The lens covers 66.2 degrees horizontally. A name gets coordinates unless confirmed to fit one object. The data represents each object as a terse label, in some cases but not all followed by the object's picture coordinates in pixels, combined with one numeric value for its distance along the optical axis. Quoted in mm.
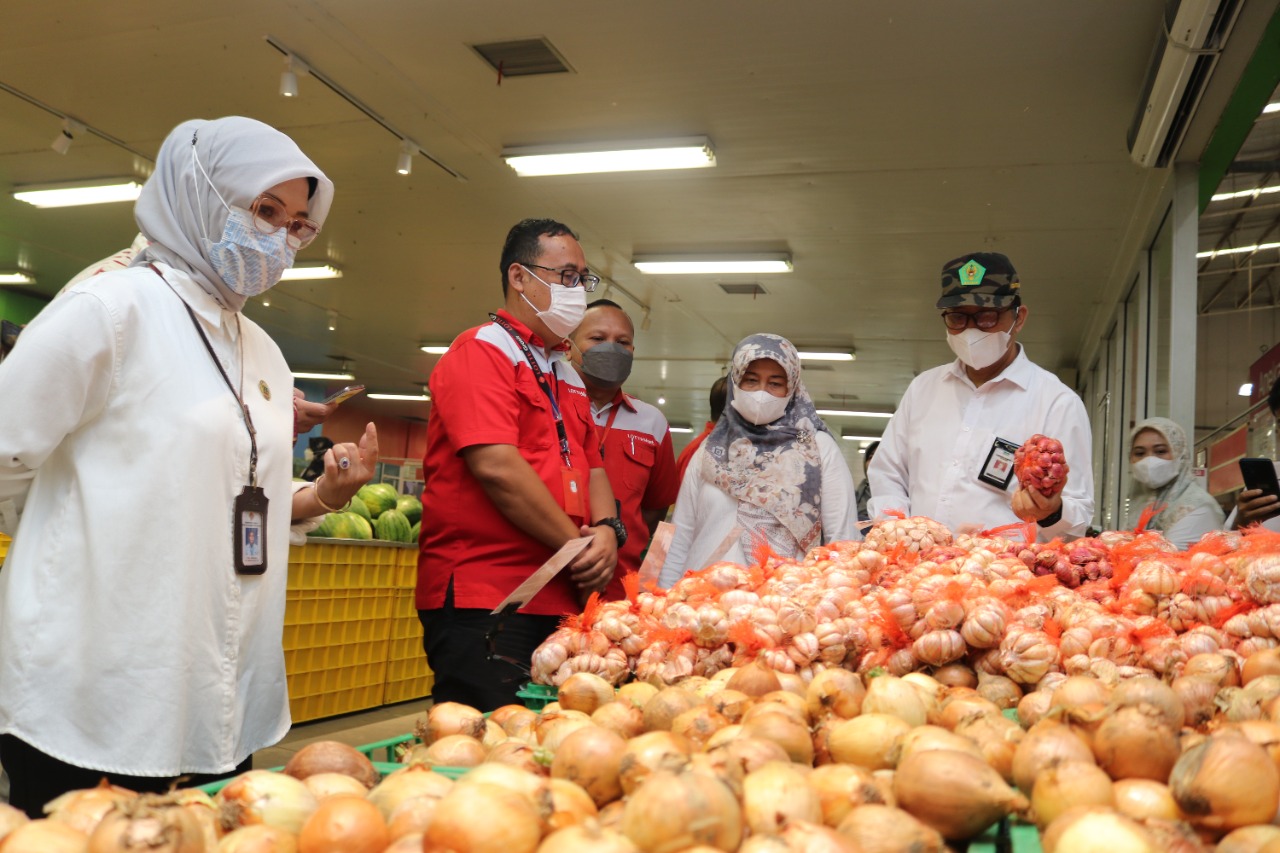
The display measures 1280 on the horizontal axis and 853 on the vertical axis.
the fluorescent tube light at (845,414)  17594
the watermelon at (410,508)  6012
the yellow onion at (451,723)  1350
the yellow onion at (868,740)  1068
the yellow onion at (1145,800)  874
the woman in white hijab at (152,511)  1578
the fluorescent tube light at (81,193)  8109
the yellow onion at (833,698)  1296
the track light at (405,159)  6801
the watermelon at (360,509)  5760
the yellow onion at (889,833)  806
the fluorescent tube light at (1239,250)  5727
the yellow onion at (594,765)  998
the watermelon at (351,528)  5277
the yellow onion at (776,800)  841
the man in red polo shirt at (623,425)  3691
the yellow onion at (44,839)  804
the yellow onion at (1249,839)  777
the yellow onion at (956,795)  871
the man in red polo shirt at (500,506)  2467
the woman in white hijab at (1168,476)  4508
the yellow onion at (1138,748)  956
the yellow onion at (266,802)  933
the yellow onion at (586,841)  747
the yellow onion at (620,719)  1245
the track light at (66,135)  6812
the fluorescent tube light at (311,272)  10273
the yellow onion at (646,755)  943
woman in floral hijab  2896
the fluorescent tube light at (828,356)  12898
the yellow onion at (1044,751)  948
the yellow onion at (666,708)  1251
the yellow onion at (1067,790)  877
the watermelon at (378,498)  5942
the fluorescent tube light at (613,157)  6566
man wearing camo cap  2760
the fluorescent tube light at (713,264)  9086
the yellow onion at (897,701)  1208
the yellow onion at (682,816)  775
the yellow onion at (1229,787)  835
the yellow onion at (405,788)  943
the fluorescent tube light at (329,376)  16734
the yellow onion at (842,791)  908
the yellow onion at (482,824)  787
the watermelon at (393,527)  5676
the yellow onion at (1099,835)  752
